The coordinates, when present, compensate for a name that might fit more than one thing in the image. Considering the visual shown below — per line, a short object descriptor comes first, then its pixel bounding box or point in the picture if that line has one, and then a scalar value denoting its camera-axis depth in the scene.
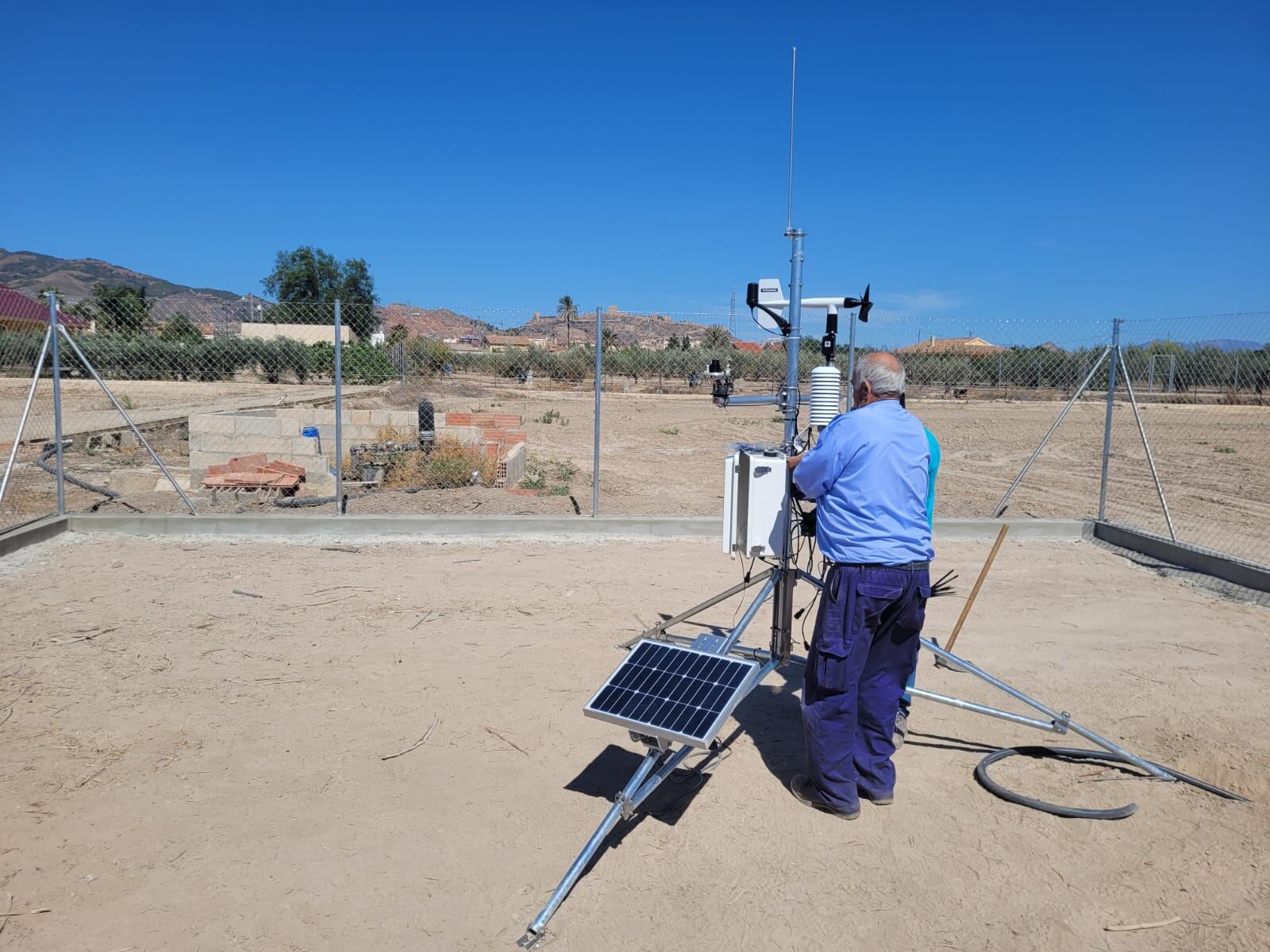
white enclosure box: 4.63
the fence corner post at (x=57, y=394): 8.84
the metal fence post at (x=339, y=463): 9.59
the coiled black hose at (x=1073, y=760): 3.93
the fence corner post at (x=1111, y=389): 9.69
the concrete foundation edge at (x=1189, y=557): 7.90
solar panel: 3.49
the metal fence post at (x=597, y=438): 9.53
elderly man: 3.79
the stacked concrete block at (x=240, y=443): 12.14
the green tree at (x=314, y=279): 65.31
